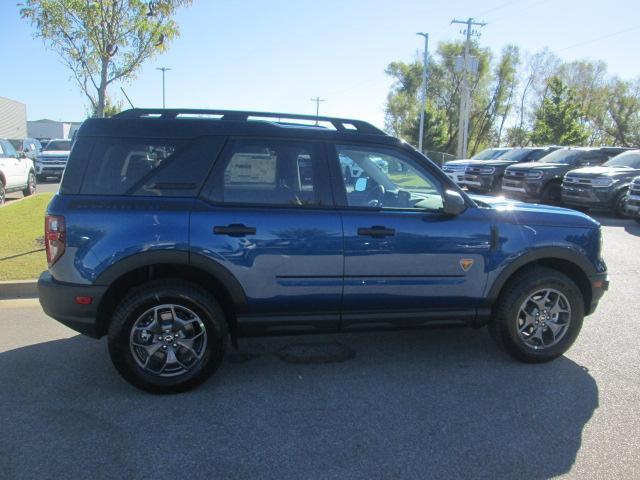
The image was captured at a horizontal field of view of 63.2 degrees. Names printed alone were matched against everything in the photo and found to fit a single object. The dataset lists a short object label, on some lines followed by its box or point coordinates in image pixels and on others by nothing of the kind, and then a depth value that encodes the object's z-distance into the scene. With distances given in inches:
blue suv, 140.3
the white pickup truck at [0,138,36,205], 529.3
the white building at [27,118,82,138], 3107.8
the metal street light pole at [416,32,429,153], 1476.4
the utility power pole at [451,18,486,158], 1486.2
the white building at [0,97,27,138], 2228.1
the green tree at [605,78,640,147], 2150.6
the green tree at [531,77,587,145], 1446.9
